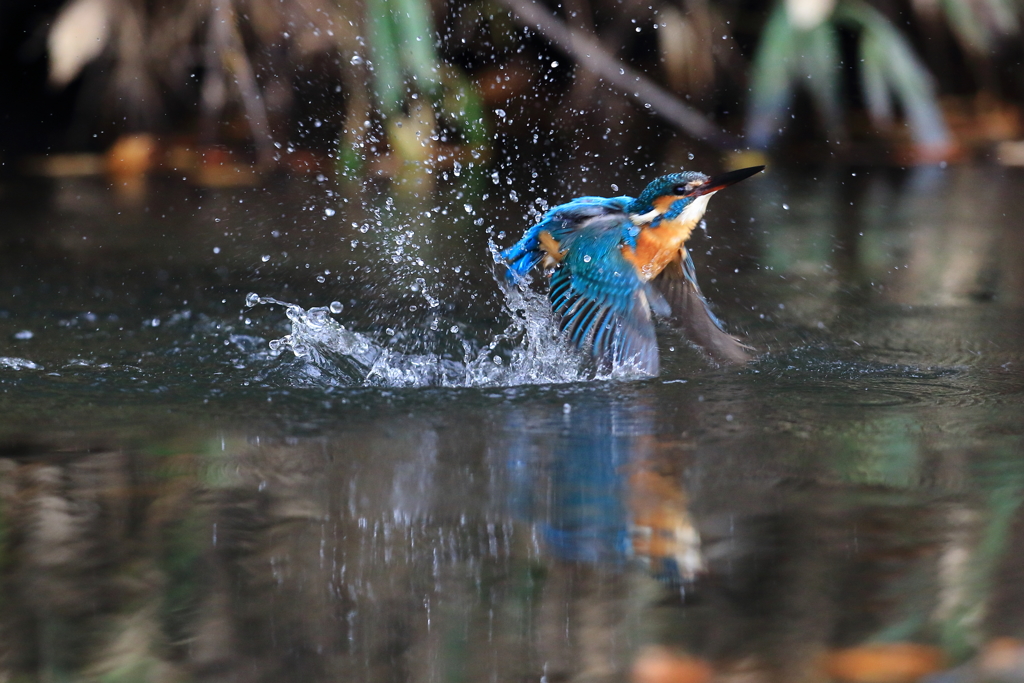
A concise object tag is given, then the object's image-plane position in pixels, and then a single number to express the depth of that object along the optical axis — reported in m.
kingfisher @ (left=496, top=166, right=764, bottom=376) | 5.44
